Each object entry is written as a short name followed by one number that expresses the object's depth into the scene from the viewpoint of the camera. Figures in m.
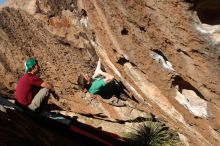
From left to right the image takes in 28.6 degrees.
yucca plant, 9.90
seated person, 8.09
